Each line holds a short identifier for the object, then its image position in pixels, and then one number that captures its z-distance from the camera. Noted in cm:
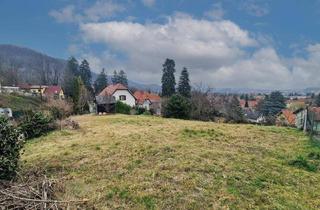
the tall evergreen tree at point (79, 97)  3953
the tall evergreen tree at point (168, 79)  5594
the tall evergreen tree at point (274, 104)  5824
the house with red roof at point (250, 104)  8514
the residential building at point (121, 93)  4738
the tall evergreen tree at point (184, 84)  5103
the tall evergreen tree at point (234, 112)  3694
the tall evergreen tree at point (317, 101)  6503
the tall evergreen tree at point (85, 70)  7762
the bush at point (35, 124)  1790
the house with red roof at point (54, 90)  6507
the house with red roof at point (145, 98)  6191
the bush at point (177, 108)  3272
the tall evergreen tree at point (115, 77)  8449
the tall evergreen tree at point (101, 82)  7612
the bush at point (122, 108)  3731
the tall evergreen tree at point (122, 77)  8404
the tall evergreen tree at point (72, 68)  7679
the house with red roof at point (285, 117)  3973
